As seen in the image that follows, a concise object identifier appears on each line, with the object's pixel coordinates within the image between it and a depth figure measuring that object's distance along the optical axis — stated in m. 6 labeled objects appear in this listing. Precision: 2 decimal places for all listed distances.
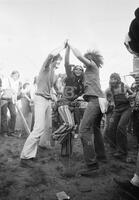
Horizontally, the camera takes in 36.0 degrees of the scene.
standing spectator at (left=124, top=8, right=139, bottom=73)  1.92
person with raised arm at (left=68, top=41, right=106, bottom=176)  3.61
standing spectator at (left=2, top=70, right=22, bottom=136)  7.23
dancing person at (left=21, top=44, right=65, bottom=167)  3.94
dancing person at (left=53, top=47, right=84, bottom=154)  4.31
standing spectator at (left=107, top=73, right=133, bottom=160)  4.82
